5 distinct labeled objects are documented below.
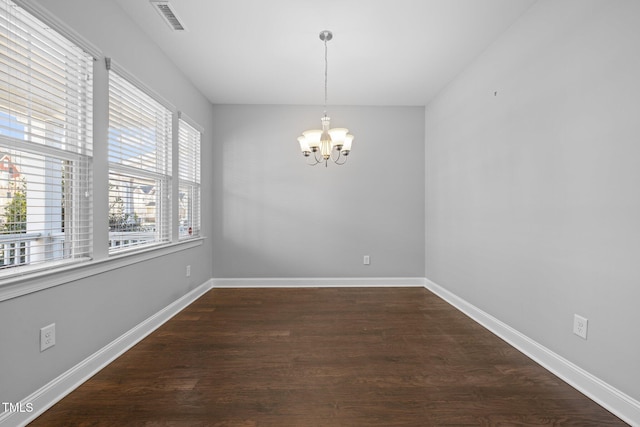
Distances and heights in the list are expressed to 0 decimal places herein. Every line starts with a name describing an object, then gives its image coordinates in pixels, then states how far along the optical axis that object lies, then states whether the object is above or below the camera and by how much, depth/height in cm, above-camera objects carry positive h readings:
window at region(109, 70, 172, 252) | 232 +41
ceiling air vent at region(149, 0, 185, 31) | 222 +153
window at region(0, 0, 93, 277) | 154 +39
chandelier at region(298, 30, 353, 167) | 266 +68
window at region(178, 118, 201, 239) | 348 +43
